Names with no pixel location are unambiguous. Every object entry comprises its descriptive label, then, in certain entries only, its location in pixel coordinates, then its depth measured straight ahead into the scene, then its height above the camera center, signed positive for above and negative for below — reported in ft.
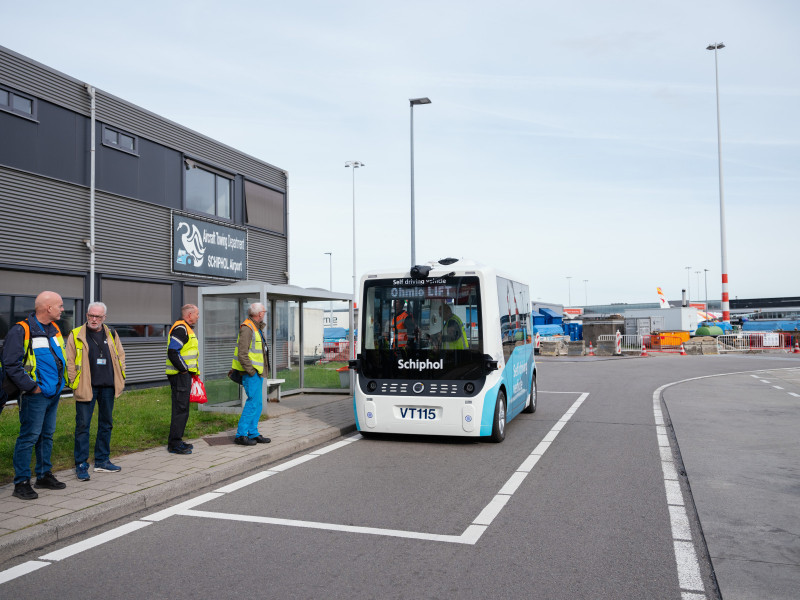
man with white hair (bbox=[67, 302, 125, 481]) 22.39 -1.61
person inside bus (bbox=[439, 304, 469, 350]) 30.53 -0.28
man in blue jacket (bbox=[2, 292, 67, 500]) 19.11 -1.25
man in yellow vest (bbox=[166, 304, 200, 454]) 25.96 -1.54
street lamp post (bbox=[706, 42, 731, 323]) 161.99 +18.96
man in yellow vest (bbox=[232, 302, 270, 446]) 28.81 -1.81
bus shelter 39.73 -0.84
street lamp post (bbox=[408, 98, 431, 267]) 75.05 +10.73
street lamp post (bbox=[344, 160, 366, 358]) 45.80 -0.36
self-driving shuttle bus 30.09 -1.25
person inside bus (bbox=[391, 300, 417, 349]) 31.19 -0.13
